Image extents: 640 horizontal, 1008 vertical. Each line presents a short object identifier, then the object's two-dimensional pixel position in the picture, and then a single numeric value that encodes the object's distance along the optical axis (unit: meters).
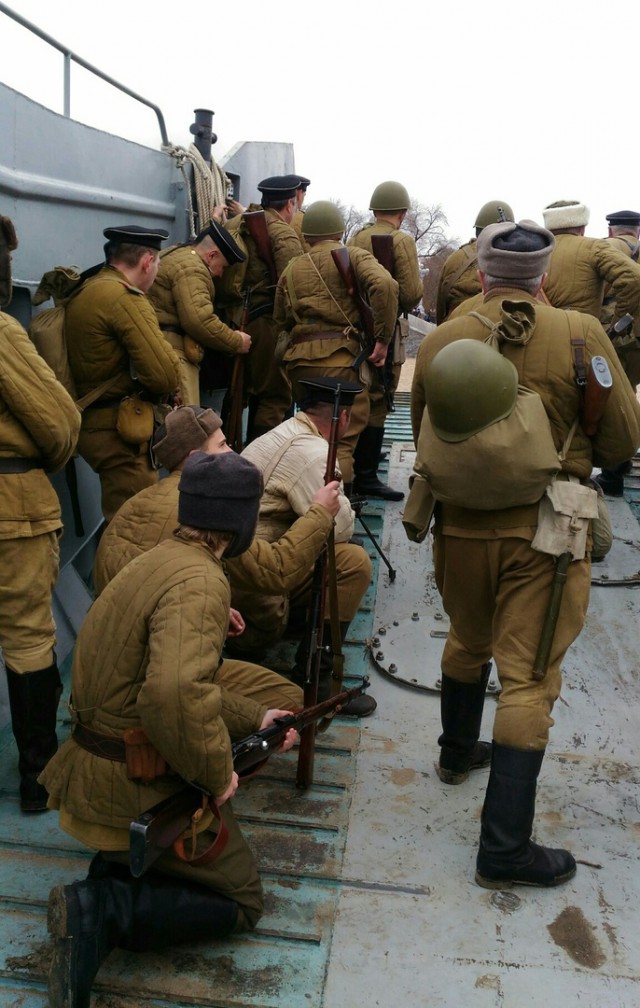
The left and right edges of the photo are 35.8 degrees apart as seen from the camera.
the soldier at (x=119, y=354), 4.17
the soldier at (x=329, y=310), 5.71
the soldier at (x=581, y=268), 5.58
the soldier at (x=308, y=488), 3.96
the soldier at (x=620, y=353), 6.30
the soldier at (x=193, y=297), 5.44
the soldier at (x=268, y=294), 6.37
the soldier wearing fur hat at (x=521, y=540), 3.03
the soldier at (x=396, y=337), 6.31
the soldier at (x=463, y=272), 6.44
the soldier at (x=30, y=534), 3.20
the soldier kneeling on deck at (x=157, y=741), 2.42
